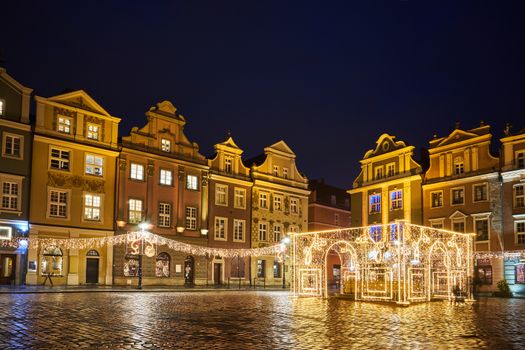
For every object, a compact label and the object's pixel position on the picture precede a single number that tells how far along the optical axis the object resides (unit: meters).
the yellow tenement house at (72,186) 39.97
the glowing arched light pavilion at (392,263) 28.12
